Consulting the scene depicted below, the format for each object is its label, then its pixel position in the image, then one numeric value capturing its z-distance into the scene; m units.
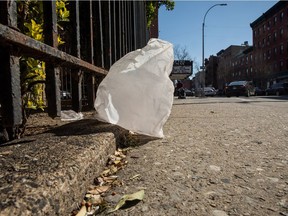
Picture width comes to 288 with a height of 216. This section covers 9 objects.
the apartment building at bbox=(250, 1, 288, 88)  35.83
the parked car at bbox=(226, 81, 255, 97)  20.52
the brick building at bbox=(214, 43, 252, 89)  50.69
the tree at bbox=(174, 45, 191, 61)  45.98
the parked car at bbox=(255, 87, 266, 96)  31.01
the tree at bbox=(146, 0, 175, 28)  9.62
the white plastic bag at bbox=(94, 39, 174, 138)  1.59
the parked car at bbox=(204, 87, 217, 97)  33.79
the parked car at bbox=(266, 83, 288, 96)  26.34
